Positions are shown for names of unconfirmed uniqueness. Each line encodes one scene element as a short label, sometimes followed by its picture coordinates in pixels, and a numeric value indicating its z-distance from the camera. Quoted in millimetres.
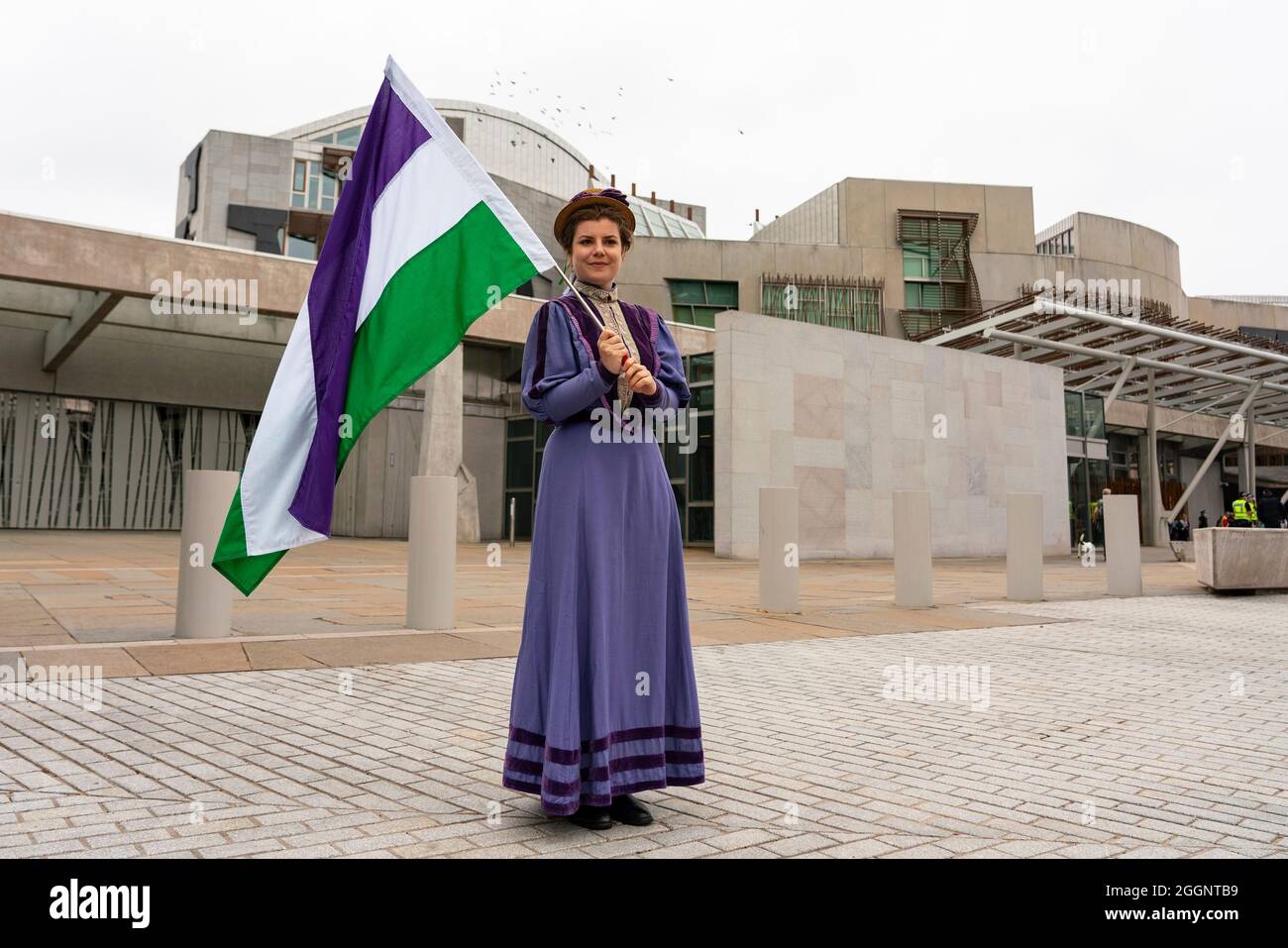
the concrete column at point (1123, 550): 12602
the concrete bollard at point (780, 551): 9359
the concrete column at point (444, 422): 22859
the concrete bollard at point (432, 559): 7492
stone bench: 12461
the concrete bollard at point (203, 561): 6465
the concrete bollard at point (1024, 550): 11336
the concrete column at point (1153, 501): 31328
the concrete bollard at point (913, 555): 10391
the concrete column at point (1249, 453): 34344
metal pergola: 24750
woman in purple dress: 2783
